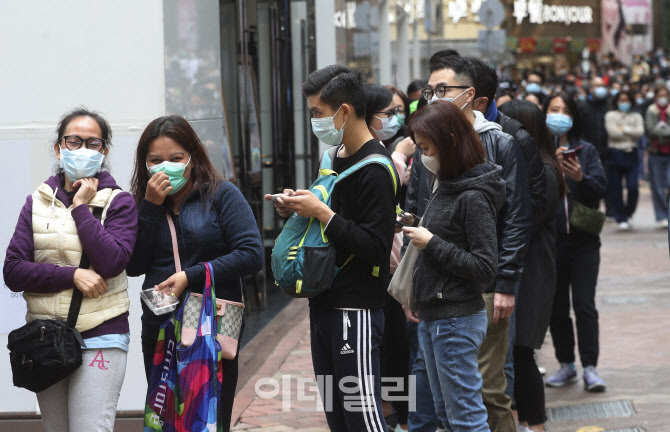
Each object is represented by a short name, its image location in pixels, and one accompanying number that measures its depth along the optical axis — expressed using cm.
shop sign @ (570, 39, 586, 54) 6600
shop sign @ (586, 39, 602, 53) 6806
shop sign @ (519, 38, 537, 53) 6475
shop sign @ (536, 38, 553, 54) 6550
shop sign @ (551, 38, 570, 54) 6625
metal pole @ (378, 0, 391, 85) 1864
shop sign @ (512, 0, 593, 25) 6531
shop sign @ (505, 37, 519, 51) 5483
